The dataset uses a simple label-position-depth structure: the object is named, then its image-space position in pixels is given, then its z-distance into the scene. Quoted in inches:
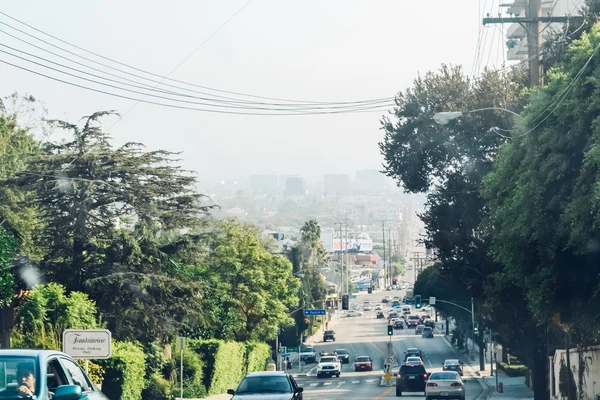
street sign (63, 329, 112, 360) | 878.8
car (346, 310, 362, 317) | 7519.7
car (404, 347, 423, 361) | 3323.3
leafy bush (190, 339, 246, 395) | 2138.3
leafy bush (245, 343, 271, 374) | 2739.2
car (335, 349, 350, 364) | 3882.9
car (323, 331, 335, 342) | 5280.5
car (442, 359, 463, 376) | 3031.3
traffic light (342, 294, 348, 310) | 3766.2
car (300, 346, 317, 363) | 3923.7
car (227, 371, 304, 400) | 960.3
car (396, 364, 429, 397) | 2075.5
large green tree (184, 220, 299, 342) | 2853.3
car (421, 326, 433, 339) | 5310.0
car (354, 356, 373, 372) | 3420.3
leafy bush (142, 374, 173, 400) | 1724.9
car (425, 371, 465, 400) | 1716.3
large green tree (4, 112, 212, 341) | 1772.1
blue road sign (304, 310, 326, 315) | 3681.1
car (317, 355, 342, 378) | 3070.9
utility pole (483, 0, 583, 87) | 1283.2
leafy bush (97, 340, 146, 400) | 1384.1
